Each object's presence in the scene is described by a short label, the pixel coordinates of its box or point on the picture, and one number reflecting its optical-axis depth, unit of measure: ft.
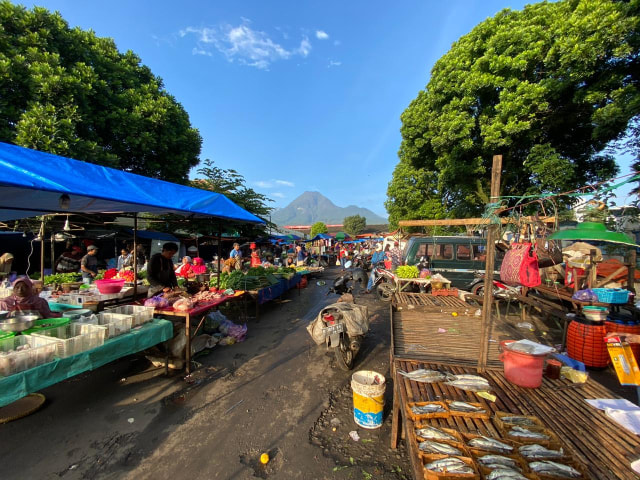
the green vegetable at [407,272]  27.48
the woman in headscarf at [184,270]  28.58
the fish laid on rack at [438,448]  5.72
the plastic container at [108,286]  16.37
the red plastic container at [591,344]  14.56
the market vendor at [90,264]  27.25
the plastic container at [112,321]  11.31
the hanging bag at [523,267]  10.26
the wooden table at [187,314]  13.92
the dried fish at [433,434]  6.11
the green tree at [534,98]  25.84
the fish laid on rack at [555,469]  5.13
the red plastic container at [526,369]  8.67
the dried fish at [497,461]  5.41
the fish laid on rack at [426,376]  9.10
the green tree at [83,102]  27.58
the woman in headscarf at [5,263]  24.63
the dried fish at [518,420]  6.71
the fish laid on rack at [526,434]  6.11
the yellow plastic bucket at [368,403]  9.91
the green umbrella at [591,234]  9.55
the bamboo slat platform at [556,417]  5.76
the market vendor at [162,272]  17.44
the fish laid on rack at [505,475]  4.94
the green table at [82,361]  7.75
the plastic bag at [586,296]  15.62
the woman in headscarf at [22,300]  11.85
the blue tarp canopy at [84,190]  9.51
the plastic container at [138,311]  12.85
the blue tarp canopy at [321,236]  75.14
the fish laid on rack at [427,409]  7.13
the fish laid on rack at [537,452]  5.60
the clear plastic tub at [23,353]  7.87
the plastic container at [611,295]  15.70
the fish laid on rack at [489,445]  5.81
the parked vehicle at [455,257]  29.19
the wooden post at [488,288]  9.84
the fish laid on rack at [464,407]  7.25
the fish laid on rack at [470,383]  8.57
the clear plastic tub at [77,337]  9.24
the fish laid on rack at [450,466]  5.19
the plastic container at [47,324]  10.20
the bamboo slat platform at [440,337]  11.76
